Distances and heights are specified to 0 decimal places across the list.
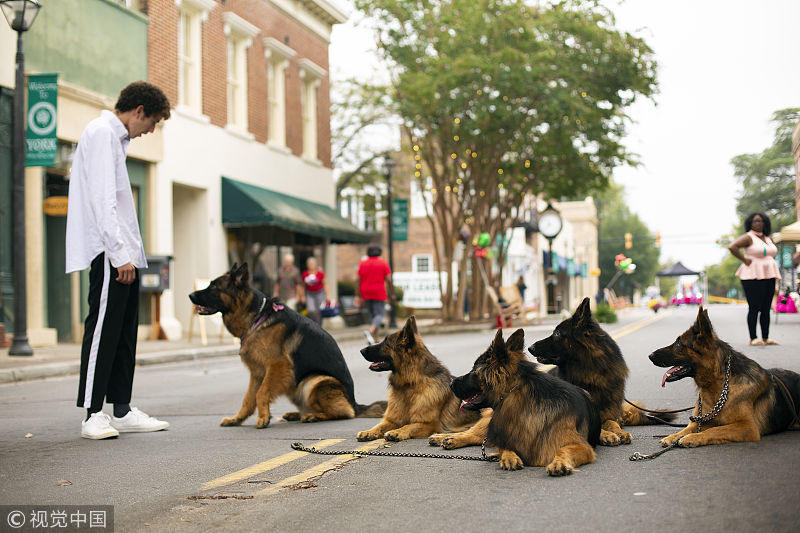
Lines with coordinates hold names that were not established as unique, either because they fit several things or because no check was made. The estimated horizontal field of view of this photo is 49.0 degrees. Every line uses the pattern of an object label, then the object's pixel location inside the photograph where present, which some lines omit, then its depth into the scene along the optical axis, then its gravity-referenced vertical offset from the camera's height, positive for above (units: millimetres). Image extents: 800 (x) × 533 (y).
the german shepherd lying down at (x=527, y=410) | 4766 -710
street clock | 30938 +2016
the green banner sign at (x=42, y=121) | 15281 +2950
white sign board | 42594 -247
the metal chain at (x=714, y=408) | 5176 -780
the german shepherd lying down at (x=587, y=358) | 5539 -490
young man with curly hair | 6344 +284
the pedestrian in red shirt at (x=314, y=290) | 20719 -138
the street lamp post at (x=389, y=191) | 27688 +2934
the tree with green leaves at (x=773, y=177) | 10758 +1759
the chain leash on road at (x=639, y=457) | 4973 -1004
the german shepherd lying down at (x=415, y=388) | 6074 -731
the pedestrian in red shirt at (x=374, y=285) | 18938 -29
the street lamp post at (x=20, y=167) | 14312 +2016
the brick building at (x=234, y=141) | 22000 +4124
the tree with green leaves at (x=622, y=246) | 96688 +3793
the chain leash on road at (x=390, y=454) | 5117 -1061
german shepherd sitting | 6965 -543
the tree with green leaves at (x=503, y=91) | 24156 +5418
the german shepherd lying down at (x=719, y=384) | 5184 -634
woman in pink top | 12227 +184
